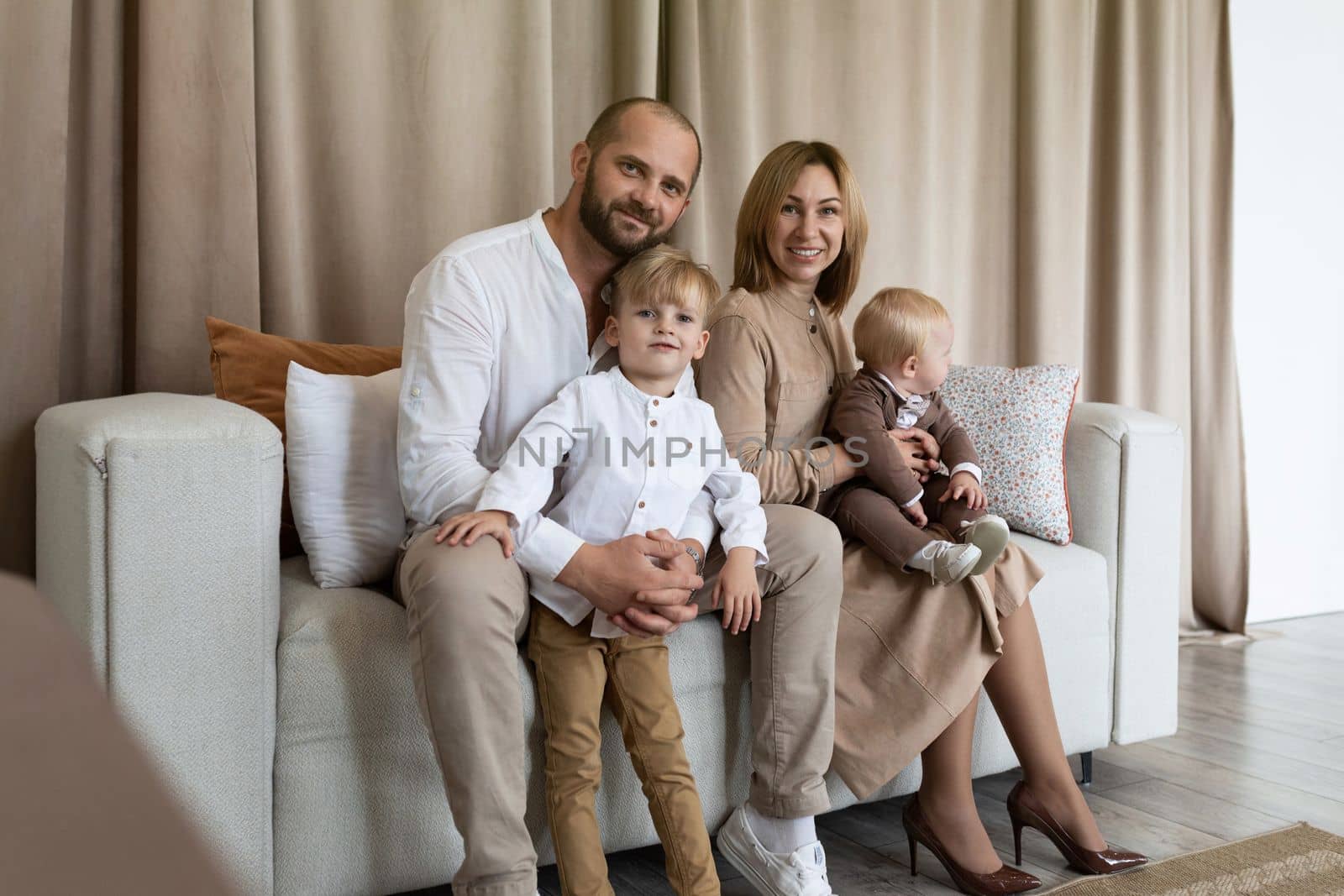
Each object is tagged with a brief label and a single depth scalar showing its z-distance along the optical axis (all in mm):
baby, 1834
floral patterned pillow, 2102
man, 1364
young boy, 1472
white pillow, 1659
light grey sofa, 1316
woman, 1704
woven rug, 1637
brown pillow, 1818
